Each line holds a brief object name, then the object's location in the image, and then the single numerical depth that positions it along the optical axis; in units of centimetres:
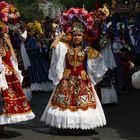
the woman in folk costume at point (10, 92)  835
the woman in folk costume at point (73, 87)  853
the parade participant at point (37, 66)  1465
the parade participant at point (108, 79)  1195
